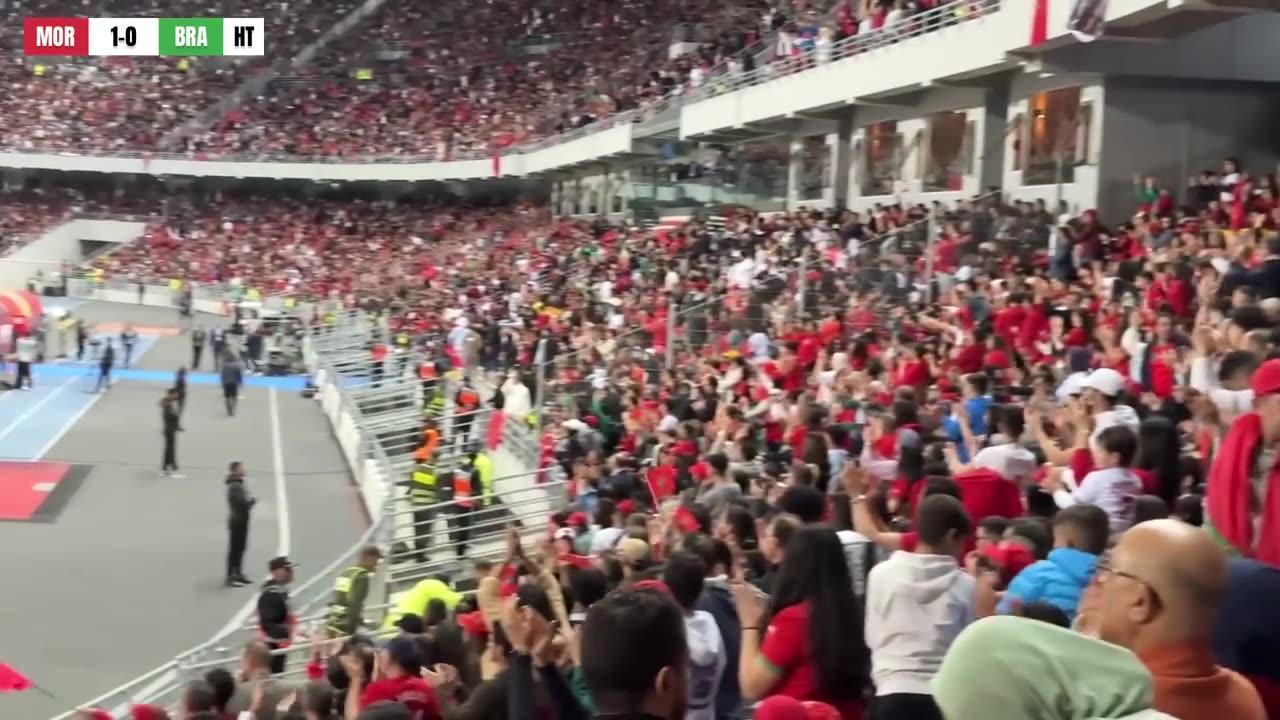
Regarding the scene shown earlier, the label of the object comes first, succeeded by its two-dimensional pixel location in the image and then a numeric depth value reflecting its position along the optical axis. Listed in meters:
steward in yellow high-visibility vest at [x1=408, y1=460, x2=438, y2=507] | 16.08
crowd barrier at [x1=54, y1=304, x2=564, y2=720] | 11.35
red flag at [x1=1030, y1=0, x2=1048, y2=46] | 16.97
